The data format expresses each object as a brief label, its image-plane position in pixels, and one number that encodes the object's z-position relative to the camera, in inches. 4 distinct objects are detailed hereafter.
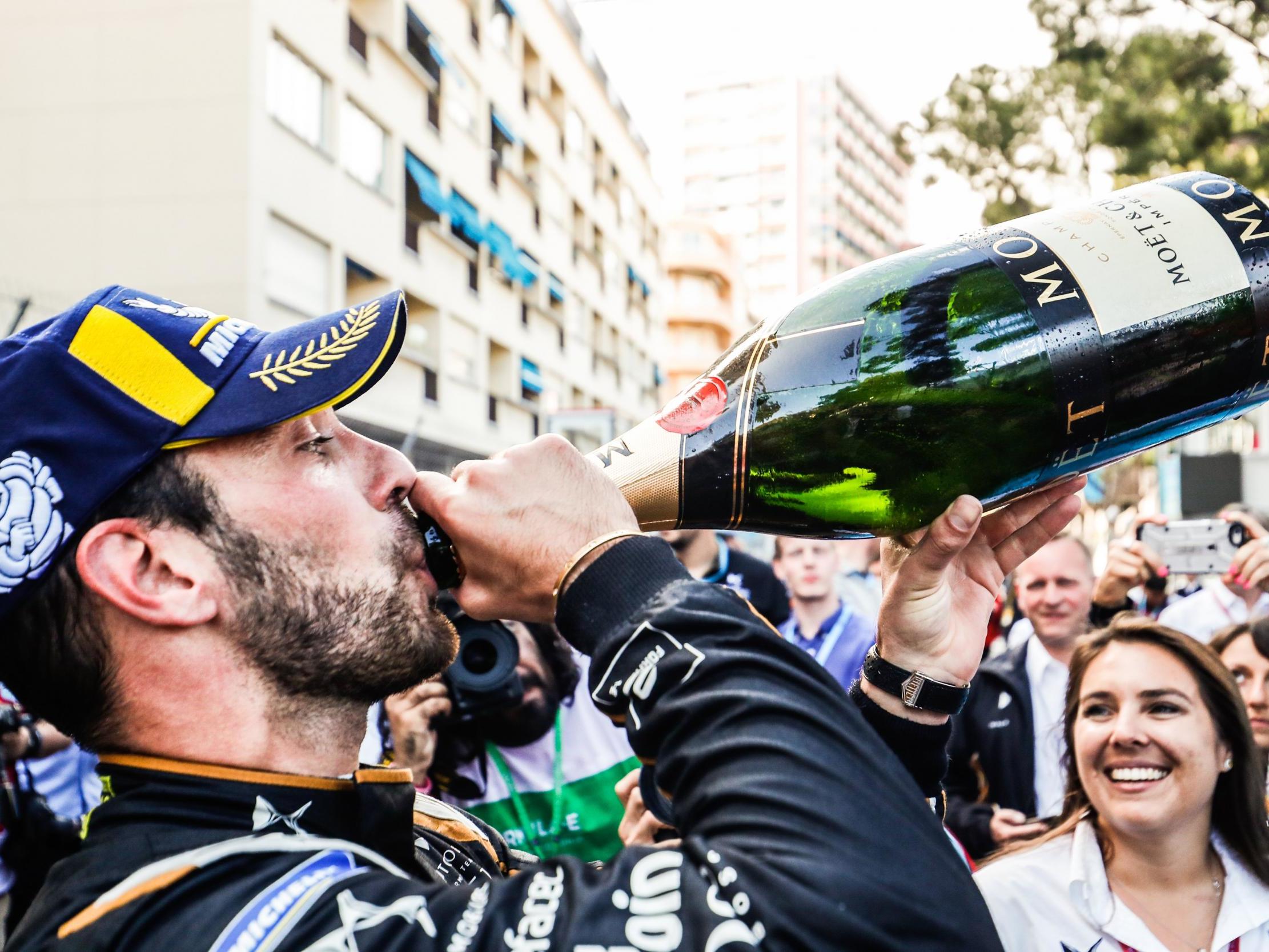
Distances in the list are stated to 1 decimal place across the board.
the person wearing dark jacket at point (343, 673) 40.0
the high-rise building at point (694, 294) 2025.1
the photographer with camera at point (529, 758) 123.7
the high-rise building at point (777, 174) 2982.3
